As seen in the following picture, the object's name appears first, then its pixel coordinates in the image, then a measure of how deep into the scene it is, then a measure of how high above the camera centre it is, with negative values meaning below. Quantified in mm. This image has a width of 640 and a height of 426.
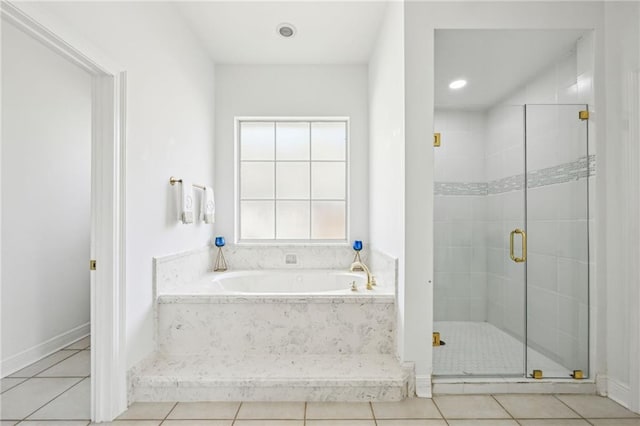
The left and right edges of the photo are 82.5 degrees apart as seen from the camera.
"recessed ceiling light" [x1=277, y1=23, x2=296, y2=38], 2930 +1509
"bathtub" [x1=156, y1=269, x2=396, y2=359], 2447 -739
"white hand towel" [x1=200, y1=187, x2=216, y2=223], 3162 +74
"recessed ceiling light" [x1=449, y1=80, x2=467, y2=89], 2411 +872
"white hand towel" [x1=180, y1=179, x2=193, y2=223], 2649 +85
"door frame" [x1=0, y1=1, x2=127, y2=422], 1927 -125
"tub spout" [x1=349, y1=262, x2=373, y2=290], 2713 -498
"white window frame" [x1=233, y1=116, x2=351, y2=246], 3686 +351
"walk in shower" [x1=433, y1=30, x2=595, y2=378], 2291 -61
